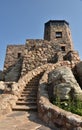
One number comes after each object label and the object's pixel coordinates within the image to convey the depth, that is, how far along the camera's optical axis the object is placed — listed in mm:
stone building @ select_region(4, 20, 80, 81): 6530
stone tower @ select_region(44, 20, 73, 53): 11587
